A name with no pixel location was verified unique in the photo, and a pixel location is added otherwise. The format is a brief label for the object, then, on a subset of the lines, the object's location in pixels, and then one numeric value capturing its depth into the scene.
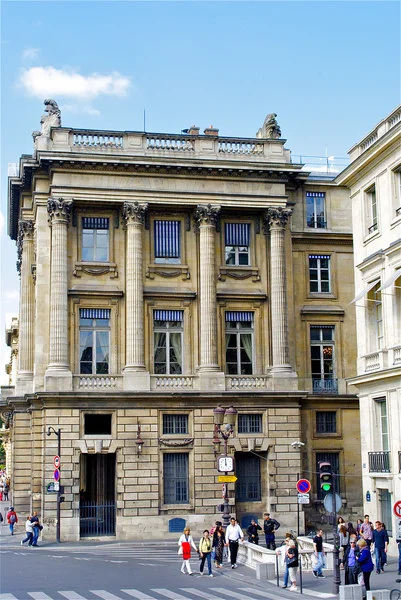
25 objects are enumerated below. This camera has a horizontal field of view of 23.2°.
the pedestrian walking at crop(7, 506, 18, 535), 52.09
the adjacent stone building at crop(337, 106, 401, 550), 38.59
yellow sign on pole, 39.12
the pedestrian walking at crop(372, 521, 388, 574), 33.59
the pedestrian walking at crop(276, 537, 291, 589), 31.04
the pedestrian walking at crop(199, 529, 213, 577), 33.53
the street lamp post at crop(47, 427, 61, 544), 47.31
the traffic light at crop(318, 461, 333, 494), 27.20
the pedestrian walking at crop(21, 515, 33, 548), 45.19
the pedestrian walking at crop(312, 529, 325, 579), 33.12
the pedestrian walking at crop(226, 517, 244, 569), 35.53
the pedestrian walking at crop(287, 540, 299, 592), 30.55
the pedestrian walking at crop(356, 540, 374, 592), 29.11
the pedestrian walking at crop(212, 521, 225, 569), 36.09
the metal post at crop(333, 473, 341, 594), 27.81
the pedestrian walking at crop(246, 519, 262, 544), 40.19
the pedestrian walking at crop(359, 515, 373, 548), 34.00
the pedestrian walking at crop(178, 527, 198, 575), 34.31
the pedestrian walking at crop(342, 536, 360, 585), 29.33
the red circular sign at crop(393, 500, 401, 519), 27.77
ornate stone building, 49.62
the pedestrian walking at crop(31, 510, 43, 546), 45.16
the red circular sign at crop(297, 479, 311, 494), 32.25
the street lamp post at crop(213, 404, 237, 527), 38.38
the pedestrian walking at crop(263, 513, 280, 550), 38.34
